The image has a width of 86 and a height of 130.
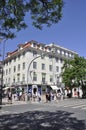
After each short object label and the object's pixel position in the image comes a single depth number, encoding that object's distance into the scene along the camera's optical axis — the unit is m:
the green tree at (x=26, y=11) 3.60
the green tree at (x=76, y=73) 19.57
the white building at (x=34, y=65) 26.15
